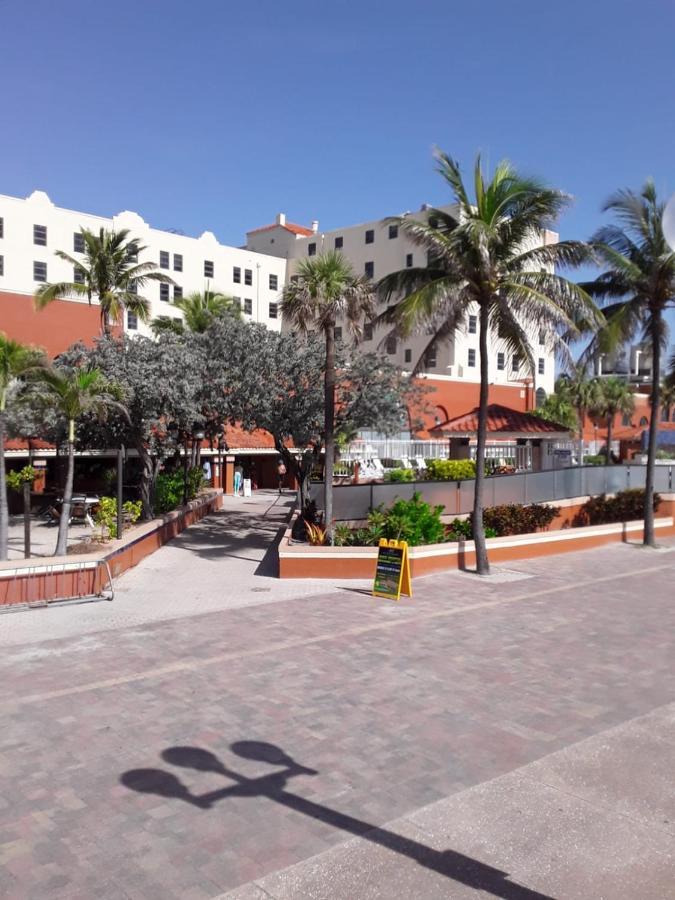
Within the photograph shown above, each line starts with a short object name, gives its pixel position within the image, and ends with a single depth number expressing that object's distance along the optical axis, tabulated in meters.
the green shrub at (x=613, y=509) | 23.53
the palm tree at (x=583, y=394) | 54.88
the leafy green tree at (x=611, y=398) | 55.50
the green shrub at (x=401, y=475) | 23.73
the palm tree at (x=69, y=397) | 14.48
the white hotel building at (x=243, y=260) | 52.09
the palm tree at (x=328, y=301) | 15.97
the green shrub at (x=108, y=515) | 16.58
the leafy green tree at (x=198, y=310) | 29.97
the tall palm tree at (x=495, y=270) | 15.24
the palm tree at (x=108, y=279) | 25.61
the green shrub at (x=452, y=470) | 23.36
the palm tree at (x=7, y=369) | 13.91
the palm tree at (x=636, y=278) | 19.45
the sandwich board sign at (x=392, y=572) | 13.98
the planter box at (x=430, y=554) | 15.57
